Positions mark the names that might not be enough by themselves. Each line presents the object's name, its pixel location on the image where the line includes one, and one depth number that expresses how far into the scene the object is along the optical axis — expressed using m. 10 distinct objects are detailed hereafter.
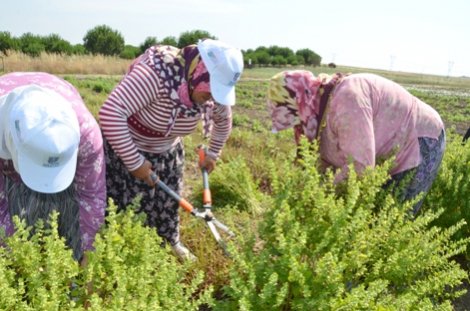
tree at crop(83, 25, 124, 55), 37.91
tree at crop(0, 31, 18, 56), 26.74
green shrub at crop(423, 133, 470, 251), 3.23
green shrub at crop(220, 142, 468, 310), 1.69
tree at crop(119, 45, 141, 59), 35.78
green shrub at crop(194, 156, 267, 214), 3.79
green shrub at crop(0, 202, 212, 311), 1.39
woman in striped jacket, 2.24
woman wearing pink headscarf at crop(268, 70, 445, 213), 2.20
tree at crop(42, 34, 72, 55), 30.31
